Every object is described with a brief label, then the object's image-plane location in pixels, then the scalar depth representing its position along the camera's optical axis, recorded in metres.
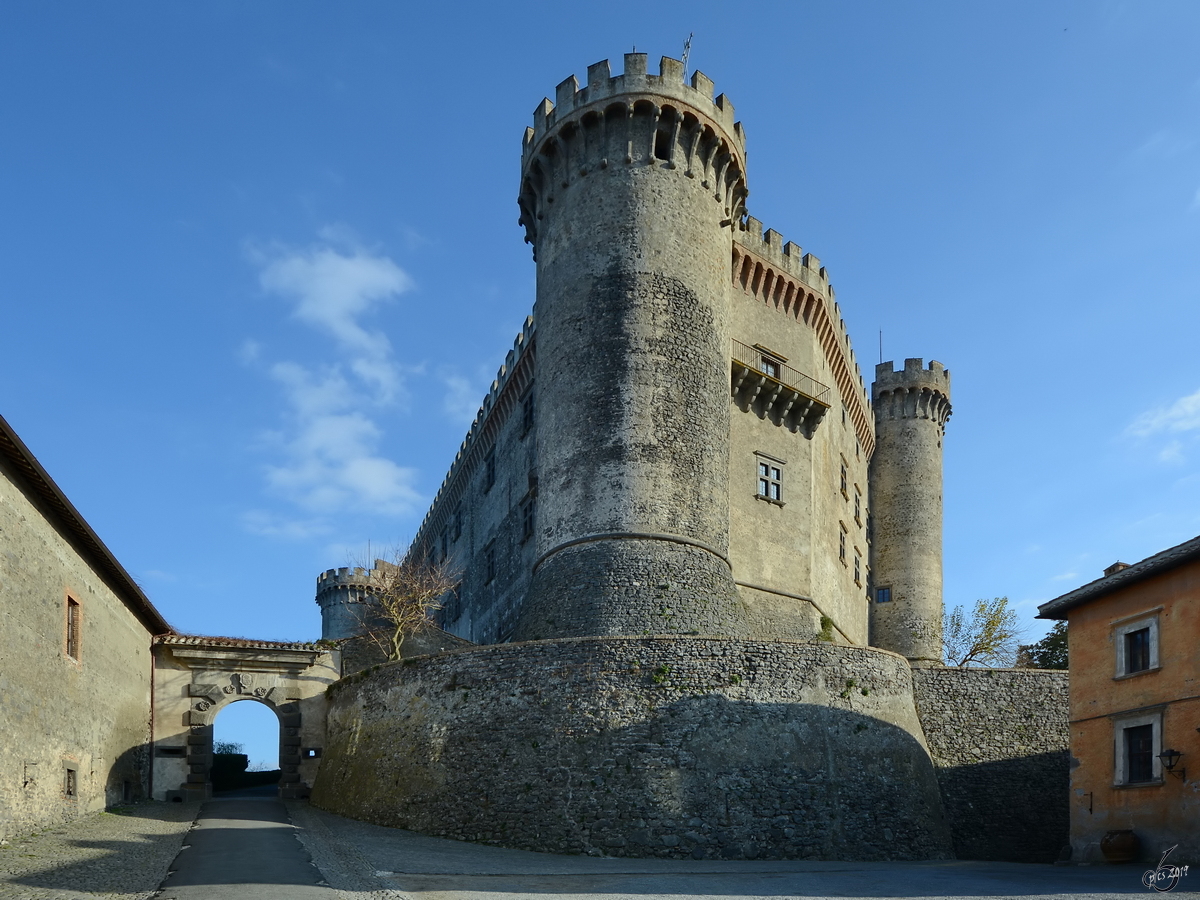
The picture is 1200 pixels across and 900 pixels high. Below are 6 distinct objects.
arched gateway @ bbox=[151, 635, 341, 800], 29.39
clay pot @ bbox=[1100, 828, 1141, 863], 21.30
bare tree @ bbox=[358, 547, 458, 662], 35.52
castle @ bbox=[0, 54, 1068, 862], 22.00
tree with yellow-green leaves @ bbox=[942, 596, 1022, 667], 48.22
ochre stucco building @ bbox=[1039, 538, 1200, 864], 20.59
